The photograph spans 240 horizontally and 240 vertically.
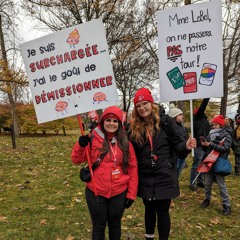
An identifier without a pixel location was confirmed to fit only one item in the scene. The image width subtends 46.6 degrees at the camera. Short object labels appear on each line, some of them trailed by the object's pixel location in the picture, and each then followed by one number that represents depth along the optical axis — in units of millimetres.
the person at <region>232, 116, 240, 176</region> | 8773
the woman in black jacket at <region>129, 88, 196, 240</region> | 3265
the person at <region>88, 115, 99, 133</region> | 7023
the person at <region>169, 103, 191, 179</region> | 6055
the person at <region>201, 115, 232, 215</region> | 5230
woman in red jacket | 3135
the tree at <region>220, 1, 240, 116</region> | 14406
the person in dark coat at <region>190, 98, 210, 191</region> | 6543
